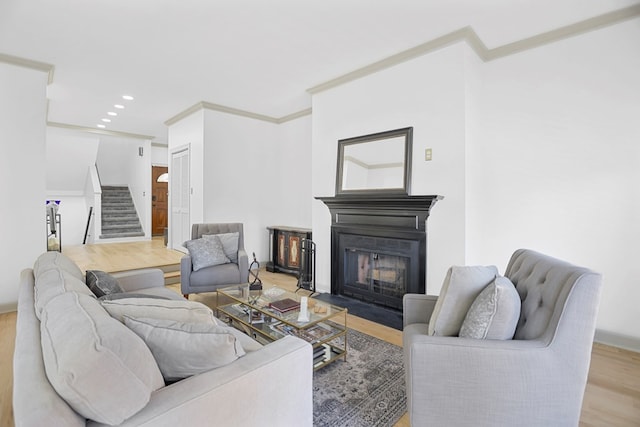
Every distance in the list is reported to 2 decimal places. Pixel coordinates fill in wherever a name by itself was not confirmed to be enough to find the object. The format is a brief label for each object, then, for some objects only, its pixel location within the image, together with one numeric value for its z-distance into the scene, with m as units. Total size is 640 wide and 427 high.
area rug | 1.73
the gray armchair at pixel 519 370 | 1.29
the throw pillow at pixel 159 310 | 1.17
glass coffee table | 2.23
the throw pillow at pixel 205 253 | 3.48
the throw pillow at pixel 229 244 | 3.77
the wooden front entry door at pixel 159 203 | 9.05
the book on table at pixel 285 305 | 2.45
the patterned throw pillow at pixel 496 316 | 1.40
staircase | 7.69
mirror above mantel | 3.22
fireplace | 3.10
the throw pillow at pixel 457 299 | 1.56
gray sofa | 0.75
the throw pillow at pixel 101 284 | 1.79
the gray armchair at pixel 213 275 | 3.42
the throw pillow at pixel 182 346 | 1.04
